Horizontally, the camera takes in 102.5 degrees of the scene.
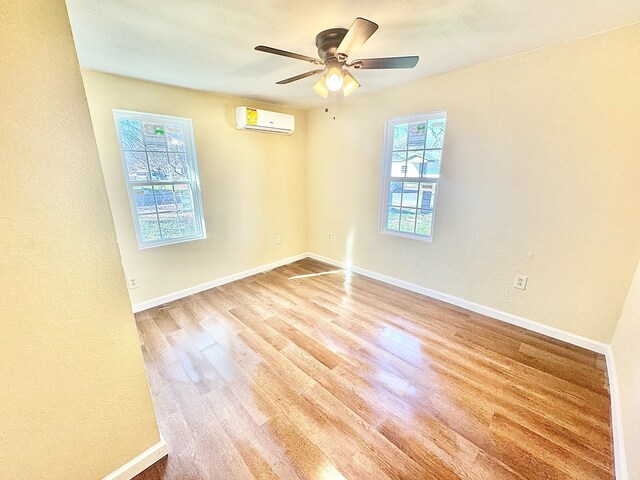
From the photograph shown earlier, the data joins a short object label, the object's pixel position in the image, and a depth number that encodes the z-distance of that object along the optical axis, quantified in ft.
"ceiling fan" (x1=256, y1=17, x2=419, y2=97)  4.83
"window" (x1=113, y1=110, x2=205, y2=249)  8.13
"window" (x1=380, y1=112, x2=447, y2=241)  8.76
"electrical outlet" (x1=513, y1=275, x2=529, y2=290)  7.45
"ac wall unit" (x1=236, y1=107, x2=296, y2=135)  9.83
